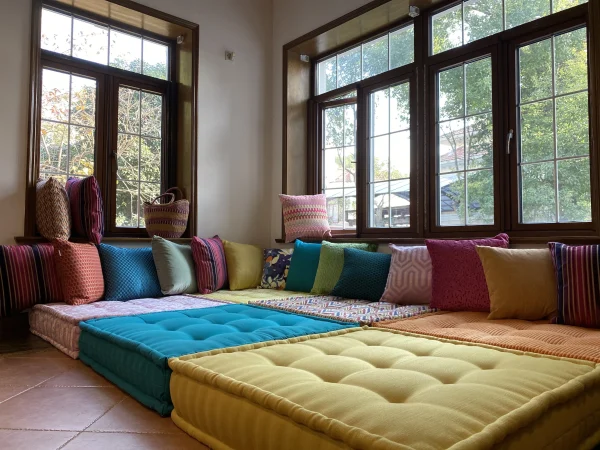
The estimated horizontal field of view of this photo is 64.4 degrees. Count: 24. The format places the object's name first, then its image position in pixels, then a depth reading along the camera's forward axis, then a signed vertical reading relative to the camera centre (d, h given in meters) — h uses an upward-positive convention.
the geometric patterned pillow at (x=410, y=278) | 2.89 -0.26
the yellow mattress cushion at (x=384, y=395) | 1.04 -0.41
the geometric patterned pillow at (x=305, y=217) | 4.14 +0.17
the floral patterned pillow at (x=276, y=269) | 3.88 -0.27
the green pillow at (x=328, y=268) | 3.43 -0.23
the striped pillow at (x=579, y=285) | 2.15 -0.23
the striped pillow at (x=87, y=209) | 3.33 +0.19
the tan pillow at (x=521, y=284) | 2.34 -0.24
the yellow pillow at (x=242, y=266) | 3.83 -0.24
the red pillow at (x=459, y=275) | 2.58 -0.22
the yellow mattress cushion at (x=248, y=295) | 3.22 -0.42
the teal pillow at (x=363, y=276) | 3.12 -0.26
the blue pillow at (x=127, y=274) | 3.20 -0.26
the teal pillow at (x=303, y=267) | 3.64 -0.24
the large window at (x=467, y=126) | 2.92 +0.79
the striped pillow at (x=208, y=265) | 3.65 -0.23
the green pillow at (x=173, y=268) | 3.44 -0.23
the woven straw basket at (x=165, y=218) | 3.87 +0.15
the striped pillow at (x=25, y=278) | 2.96 -0.26
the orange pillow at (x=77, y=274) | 3.00 -0.24
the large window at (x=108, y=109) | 3.73 +1.06
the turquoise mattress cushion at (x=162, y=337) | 1.72 -0.42
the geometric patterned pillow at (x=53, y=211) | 3.24 +0.18
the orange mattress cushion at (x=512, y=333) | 1.73 -0.41
